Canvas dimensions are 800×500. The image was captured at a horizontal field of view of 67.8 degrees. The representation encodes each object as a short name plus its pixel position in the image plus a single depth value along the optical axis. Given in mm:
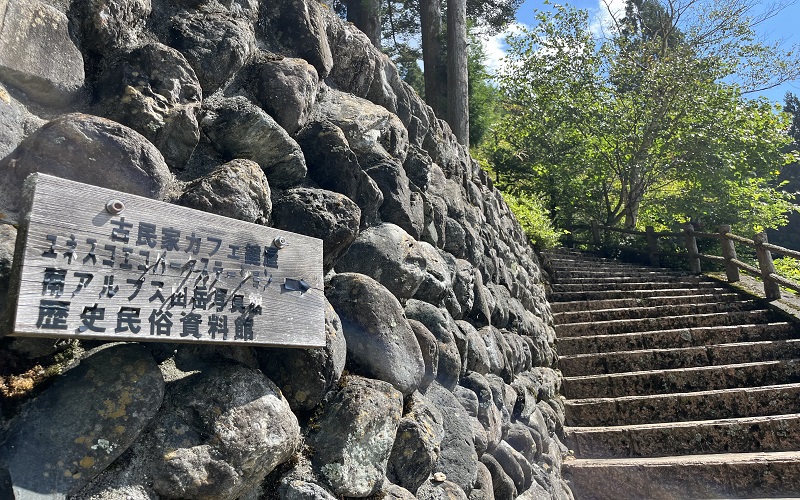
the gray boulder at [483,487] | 2207
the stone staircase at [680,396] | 3748
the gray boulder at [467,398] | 2426
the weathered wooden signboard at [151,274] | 1055
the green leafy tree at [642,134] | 11812
